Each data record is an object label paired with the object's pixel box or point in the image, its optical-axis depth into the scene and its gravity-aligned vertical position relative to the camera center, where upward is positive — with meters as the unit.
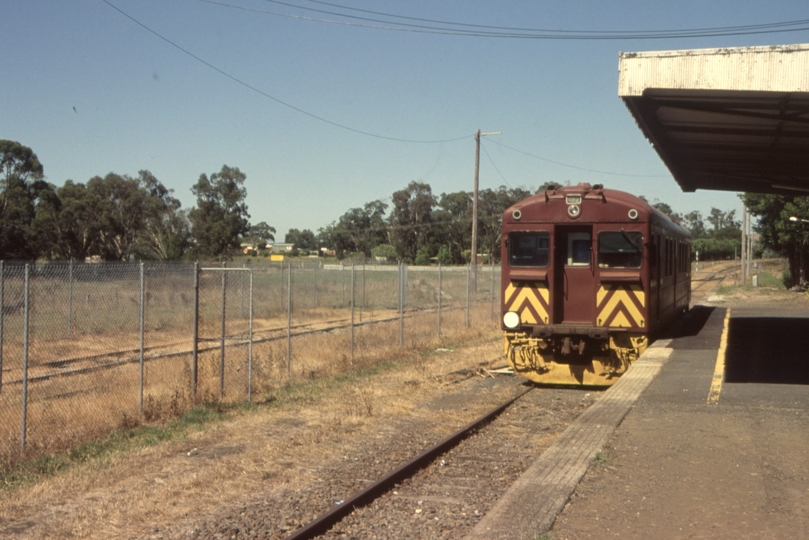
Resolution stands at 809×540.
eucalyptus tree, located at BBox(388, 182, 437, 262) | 79.50 +4.11
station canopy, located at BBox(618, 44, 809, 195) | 8.58 +2.11
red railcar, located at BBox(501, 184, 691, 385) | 12.56 -0.34
